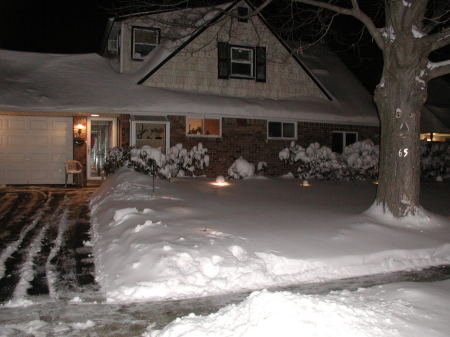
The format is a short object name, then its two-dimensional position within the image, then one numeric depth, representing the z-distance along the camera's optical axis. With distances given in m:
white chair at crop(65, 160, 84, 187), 15.05
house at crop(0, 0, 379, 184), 15.49
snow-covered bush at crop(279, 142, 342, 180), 15.83
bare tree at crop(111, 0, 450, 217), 8.92
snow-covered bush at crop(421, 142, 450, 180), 18.30
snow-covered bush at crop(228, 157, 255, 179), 15.56
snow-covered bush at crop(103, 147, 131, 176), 13.58
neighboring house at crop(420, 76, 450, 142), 21.25
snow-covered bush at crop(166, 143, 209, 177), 14.53
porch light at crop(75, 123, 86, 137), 16.28
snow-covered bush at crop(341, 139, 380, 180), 16.00
